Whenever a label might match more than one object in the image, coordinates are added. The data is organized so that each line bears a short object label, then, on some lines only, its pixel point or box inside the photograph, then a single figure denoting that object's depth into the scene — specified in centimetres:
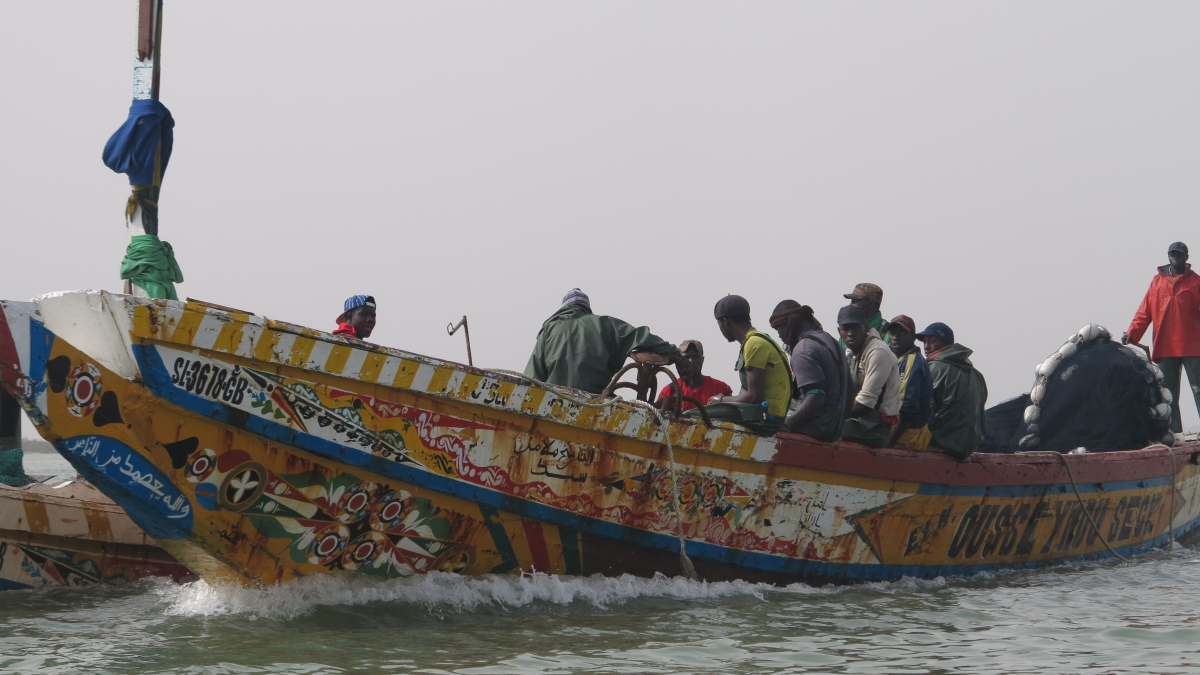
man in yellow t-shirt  1213
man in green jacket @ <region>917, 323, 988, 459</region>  1425
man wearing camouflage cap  1631
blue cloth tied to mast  1096
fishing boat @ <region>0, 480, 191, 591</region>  1266
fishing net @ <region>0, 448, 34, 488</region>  1442
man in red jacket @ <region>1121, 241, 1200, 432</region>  2098
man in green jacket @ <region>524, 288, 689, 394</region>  1328
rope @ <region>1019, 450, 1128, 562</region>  1549
